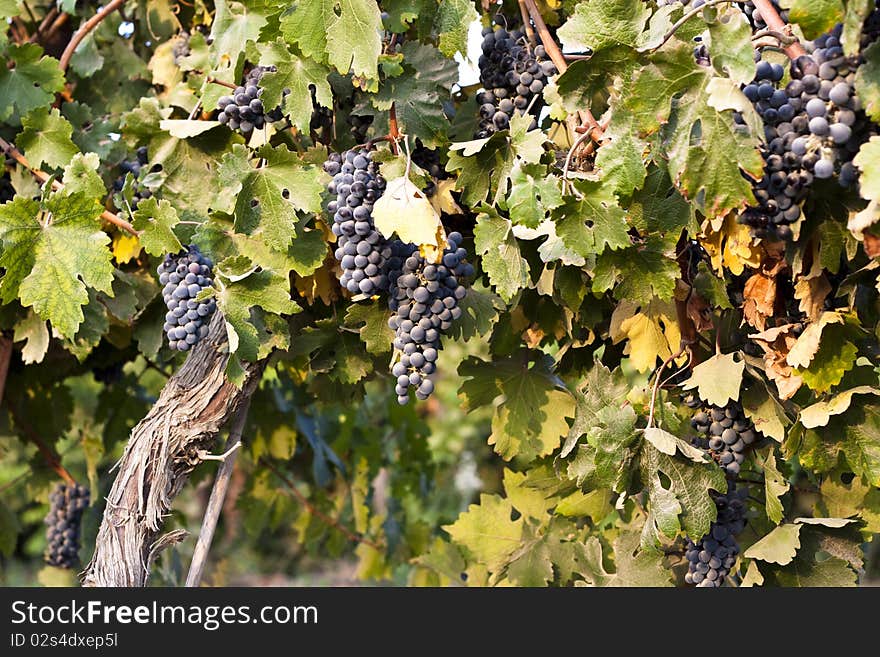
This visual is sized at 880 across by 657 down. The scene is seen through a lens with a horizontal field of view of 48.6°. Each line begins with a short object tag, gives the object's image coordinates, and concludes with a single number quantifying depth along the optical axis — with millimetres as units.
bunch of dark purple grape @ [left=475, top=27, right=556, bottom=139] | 2039
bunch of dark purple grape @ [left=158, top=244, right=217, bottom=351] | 2176
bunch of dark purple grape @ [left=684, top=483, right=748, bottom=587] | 2174
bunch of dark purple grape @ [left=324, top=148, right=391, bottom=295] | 1929
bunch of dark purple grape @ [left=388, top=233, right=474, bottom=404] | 1926
